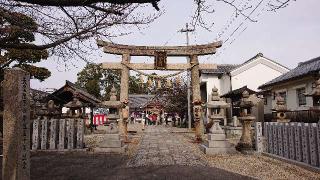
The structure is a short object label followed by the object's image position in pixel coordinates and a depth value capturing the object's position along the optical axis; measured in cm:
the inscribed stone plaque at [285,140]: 665
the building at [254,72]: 2234
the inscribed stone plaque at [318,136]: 543
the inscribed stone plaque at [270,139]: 751
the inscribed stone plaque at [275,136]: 719
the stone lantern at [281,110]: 826
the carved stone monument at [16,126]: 357
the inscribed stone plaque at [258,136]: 798
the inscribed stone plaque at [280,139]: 694
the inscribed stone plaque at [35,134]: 861
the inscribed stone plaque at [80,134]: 872
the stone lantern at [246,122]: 835
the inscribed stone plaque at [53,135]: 860
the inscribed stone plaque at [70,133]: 863
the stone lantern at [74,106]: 1154
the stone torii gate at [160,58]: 1338
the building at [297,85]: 1404
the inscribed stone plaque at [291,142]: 639
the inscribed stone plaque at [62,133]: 858
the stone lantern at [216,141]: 849
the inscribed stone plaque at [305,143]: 582
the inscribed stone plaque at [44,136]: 861
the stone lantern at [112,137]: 895
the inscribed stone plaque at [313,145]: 553
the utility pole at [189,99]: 2301
